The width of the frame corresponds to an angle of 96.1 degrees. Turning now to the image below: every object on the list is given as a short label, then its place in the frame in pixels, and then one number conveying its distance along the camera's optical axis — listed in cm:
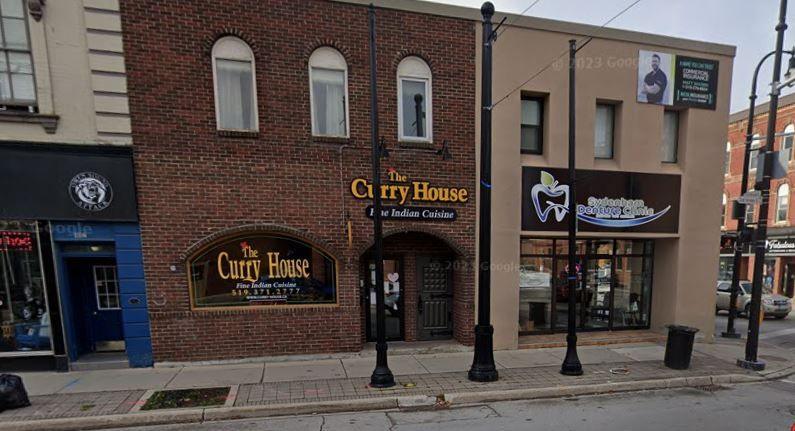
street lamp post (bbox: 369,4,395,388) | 574
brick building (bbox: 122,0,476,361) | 671
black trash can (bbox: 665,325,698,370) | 709
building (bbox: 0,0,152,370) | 623
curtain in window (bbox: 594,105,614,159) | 884
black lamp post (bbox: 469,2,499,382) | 592
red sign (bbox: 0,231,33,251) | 636
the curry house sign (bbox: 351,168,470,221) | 752
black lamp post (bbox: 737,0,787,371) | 722
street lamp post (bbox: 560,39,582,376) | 647
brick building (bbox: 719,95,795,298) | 1936
